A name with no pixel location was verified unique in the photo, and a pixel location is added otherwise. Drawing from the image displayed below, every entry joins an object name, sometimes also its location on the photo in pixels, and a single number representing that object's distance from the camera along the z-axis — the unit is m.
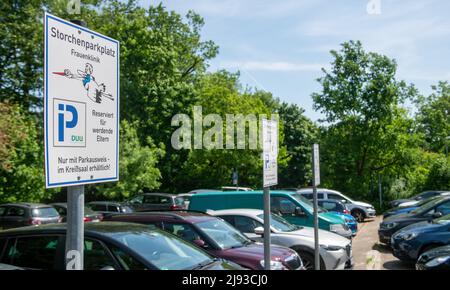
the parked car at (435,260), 7.64
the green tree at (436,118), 52.96
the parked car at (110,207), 21.16
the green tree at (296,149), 42.25
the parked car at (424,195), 27.05
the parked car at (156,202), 23.48
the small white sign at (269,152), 5.42
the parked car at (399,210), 17.88
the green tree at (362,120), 31.98
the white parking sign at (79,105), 2.47
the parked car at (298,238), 9.70
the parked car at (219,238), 7.50
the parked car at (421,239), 10.79
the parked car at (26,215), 18.28
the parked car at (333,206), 20.02
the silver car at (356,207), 23.36
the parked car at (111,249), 4.77
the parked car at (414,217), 13.96
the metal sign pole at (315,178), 7.83
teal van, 13.28
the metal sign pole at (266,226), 5.18
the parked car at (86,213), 18.59
